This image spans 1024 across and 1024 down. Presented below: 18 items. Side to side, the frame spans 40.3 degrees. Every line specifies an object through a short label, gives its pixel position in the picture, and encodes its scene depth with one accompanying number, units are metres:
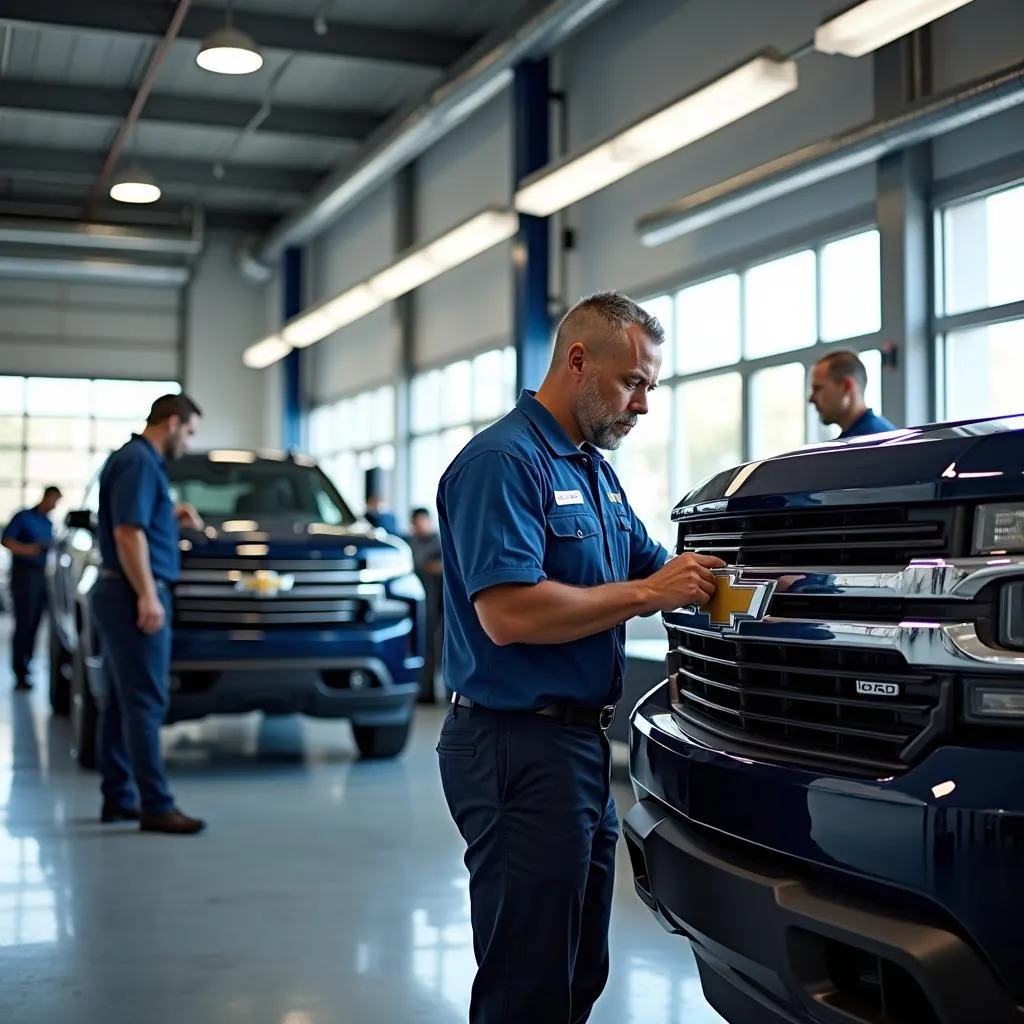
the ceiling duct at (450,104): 10.68
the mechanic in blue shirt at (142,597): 5.52
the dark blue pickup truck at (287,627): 6.70
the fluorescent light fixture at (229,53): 9.93
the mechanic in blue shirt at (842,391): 5.46
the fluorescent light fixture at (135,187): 14.06
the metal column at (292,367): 20.73
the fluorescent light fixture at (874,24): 6.37
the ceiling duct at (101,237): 19.25
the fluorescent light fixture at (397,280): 12.05
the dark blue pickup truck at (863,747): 1.74
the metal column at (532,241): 12.30
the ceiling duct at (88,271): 20.16
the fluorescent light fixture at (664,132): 7.93
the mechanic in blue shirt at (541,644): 2.36
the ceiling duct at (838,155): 7.24
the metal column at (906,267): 8.26
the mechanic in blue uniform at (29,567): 12.07
